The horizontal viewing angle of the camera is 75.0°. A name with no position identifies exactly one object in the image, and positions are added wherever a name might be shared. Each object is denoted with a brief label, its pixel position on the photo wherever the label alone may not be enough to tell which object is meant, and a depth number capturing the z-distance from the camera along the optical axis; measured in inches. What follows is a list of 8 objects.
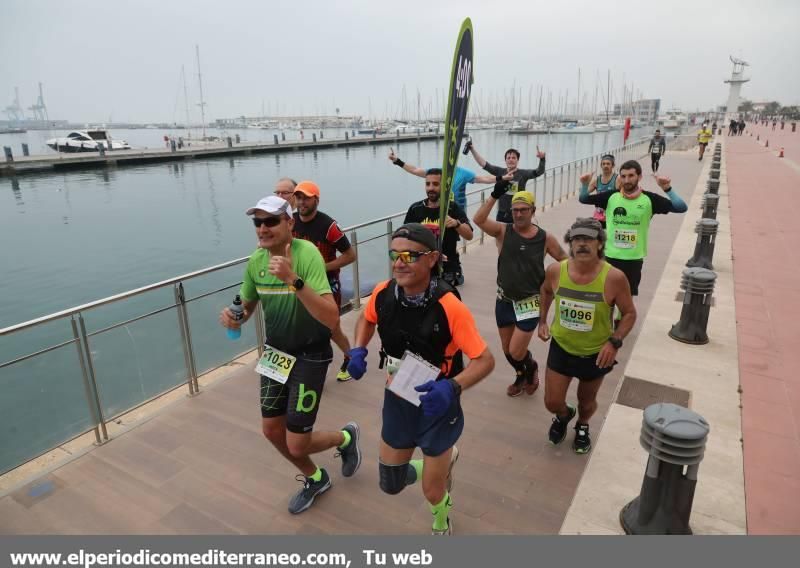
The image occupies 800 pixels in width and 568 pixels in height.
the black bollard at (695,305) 231.1
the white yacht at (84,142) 1993.1
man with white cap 117.6
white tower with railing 4372.5
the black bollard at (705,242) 323.6
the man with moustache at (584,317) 135.1
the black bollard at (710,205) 397.1
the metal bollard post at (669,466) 112.1
